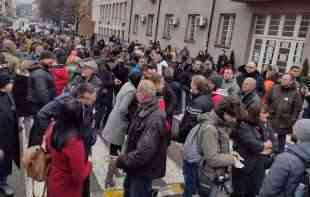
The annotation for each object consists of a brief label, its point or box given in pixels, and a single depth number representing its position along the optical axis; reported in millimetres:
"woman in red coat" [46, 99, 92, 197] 2592
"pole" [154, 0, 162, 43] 24609
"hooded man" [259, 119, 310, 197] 2537
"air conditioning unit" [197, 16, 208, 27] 18222
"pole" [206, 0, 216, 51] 17559
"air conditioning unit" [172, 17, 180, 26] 21500
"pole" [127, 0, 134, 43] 31188
